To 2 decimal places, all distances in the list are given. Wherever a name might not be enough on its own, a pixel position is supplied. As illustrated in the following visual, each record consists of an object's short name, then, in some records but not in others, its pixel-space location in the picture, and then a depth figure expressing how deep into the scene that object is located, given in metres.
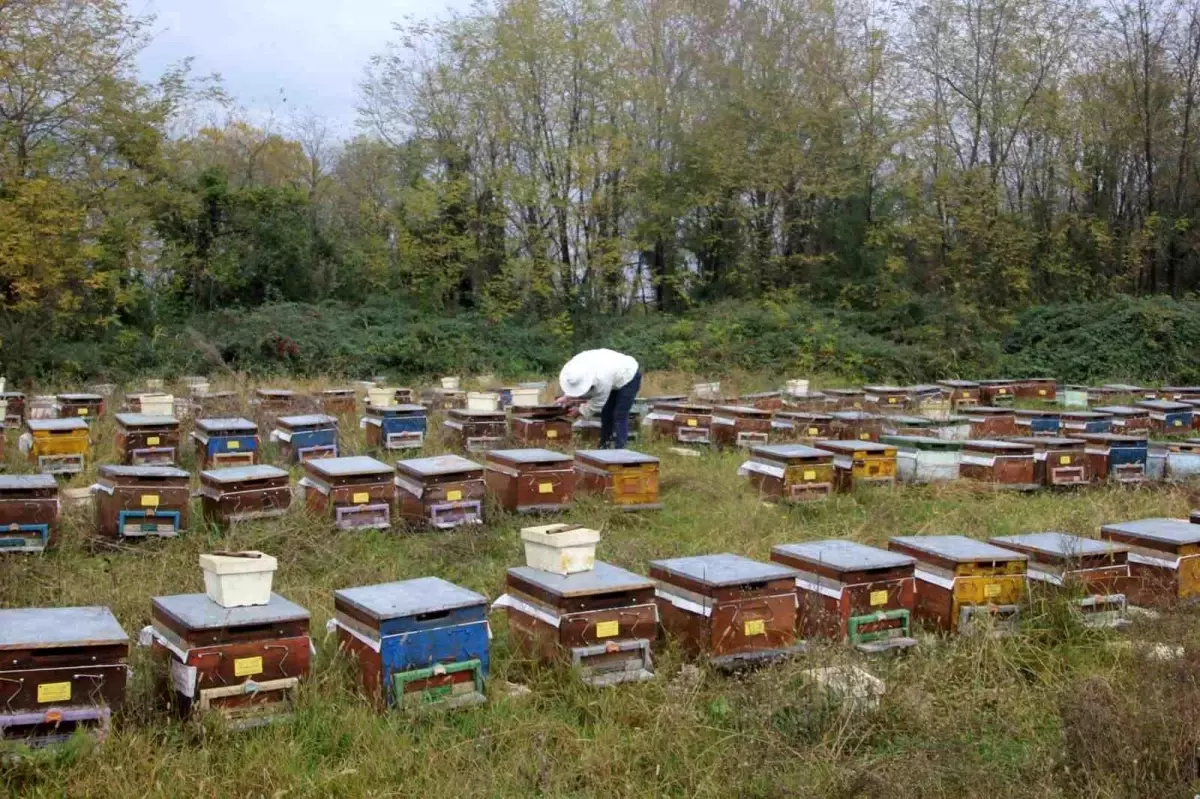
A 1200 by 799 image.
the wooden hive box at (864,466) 9.09
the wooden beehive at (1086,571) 5.50
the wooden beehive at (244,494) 7.00
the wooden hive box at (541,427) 10.28
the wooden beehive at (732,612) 4.68
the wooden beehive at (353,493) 7.13
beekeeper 10.51
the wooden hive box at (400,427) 10.17
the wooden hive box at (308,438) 9.47
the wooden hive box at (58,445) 8.75
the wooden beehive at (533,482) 7.82
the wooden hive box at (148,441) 9.03
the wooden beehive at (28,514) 6.50
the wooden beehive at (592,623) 4.46
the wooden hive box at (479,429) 10.27
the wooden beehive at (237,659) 3.90
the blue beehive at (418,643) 4.11
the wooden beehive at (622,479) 8.16
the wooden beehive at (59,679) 3.60
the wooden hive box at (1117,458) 9.69
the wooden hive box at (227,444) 8.74
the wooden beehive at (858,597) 5.01
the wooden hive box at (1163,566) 5.77
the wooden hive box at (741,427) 11.24
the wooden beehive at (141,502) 6.84
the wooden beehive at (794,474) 8.62
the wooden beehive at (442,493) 7.30
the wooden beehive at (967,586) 5.32
